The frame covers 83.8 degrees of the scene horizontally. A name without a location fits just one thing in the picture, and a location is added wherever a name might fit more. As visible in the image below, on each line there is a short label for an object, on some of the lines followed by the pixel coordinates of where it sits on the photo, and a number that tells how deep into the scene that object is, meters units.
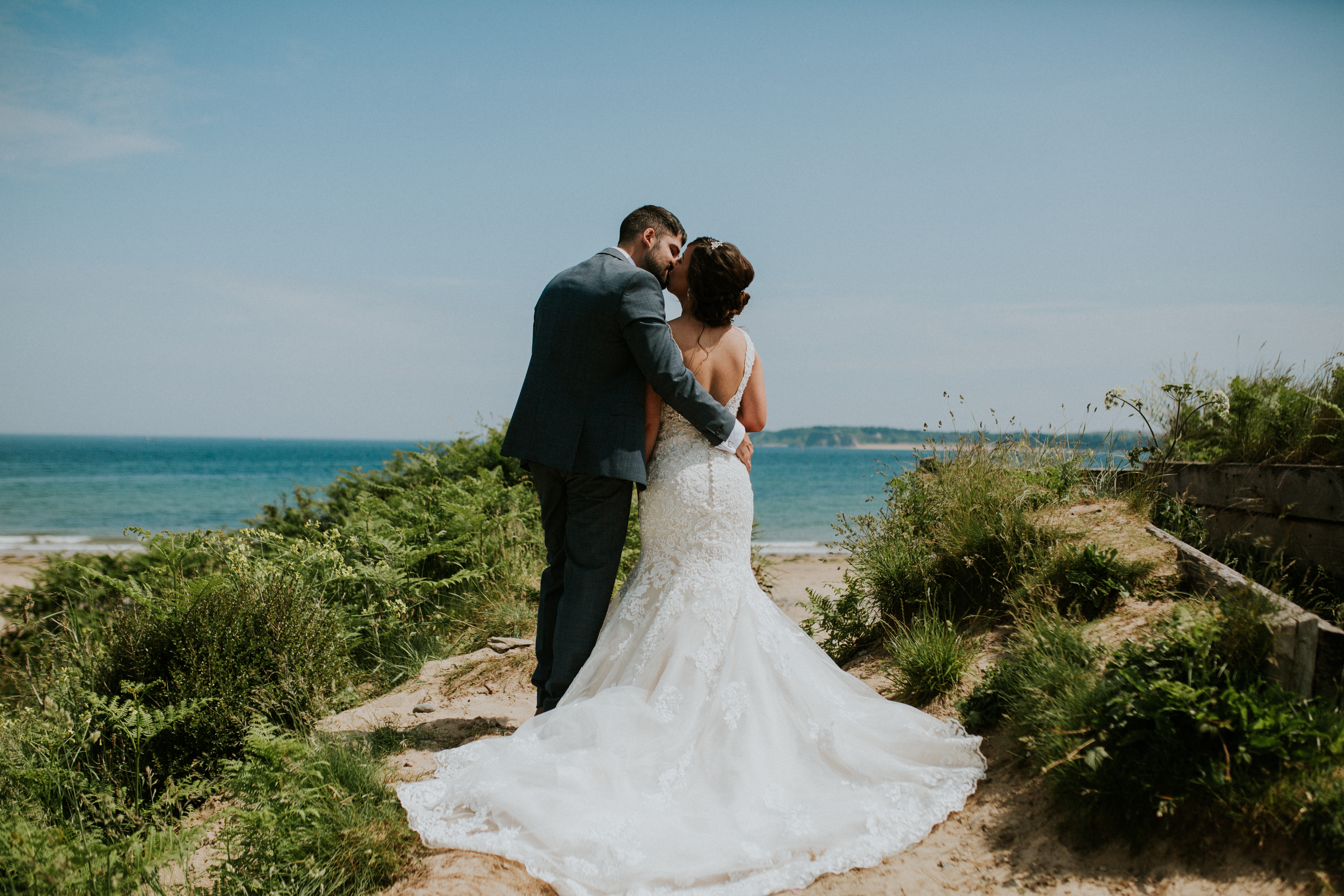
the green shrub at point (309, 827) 2.81
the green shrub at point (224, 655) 4.12
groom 3.84
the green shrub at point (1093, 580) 4.14
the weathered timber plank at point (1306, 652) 2.70
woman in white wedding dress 2.90
